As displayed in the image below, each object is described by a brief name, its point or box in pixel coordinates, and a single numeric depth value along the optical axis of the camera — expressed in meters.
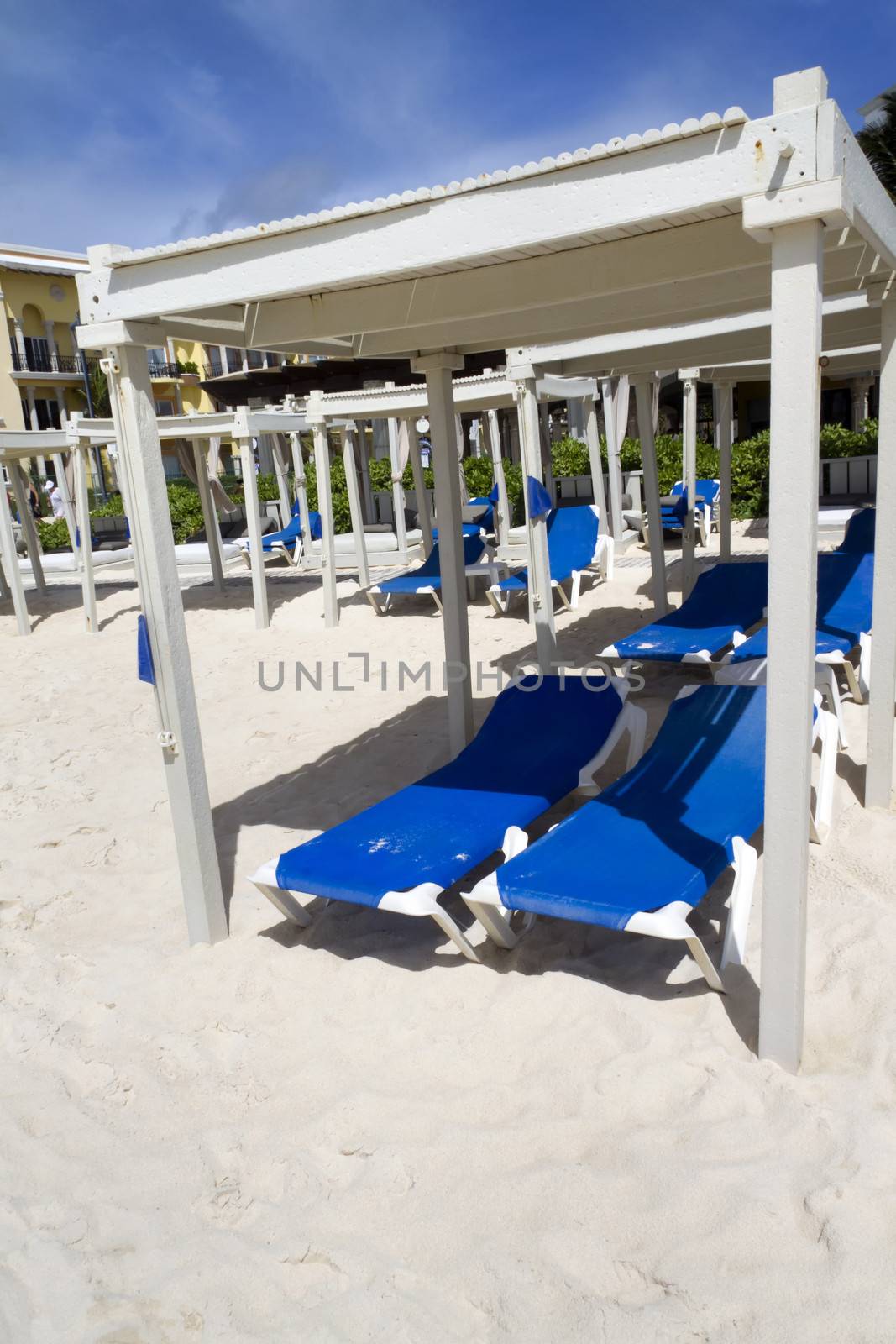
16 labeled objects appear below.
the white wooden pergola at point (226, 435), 10.09
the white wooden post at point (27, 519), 12.10
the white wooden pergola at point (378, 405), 9.84
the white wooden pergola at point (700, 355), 6.27
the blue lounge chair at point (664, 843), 3.11
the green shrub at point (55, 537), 20.17
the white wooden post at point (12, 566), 10.40
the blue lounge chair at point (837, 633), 5.38
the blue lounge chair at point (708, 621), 6.29
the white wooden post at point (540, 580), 6.63
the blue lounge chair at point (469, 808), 3.53
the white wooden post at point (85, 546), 10.01
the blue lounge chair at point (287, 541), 14.80
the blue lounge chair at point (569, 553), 9.69
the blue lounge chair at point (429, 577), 9.93
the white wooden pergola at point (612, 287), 2.38
